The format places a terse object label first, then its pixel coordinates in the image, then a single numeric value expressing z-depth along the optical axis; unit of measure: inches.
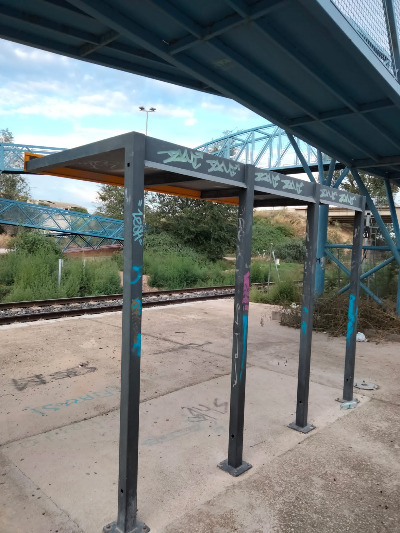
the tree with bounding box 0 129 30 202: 1396.4
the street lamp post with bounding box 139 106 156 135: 1190.9
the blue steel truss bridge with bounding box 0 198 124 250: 892.6
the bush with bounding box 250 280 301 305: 514.9
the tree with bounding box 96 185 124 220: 1392.7
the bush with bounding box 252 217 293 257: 1583.4
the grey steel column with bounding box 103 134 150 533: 105.0
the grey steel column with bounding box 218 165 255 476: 140.3
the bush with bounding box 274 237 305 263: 1533.0
